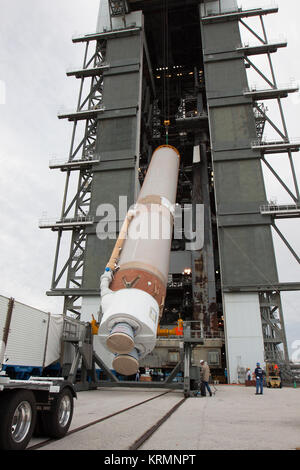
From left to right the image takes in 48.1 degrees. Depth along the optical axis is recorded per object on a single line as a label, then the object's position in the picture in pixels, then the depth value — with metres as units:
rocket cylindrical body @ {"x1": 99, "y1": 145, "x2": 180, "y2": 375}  9.10
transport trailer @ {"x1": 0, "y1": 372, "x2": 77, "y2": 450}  3.96
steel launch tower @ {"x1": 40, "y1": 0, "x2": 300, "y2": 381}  22.83
